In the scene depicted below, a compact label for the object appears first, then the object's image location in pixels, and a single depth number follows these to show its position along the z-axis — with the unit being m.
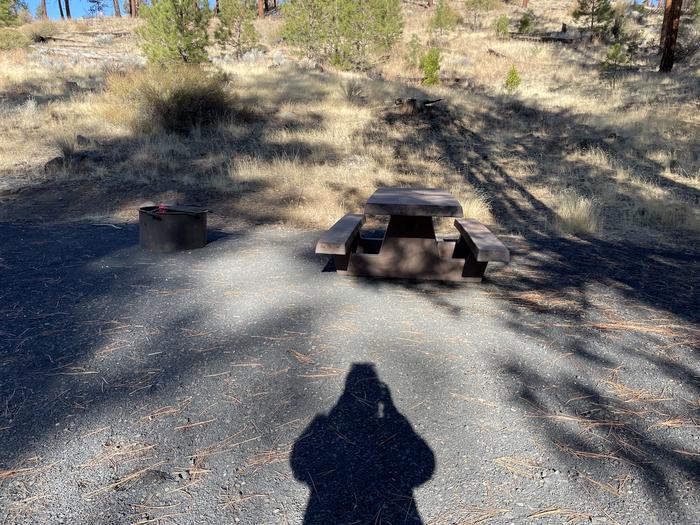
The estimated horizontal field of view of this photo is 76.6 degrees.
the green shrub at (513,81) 18.95
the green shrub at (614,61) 20.16
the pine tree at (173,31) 13.68
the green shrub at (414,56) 23.73
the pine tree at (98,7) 53.94
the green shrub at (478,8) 37.03
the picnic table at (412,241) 3.63
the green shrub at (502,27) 30.98
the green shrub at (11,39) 23.14
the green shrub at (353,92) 14.57
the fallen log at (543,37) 29.28
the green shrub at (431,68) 19.17
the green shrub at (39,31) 27.59
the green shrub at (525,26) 31.52
